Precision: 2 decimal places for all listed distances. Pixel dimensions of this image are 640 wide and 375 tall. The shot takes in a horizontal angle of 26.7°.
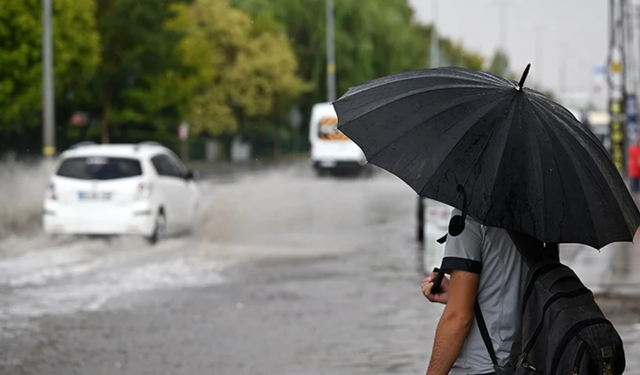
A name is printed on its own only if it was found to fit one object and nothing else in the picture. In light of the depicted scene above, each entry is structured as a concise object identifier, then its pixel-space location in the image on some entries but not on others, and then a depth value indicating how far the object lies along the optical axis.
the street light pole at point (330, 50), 68.81
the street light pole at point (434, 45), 91.93
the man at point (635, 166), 34.72
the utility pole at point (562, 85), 143.27
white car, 19.55
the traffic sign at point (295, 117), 79.62
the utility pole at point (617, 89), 39.09
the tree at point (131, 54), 49.88
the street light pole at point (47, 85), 27.75
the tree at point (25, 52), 33.06
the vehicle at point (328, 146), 52.75
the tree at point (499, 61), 121.34
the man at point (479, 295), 4.23
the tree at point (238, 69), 69.88
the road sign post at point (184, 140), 61.94
